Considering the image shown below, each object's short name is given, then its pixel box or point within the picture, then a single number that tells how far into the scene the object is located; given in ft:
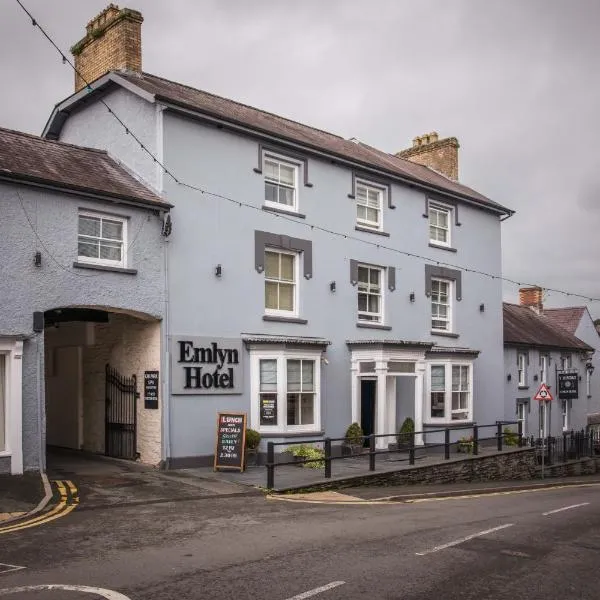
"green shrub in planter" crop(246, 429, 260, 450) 58.80
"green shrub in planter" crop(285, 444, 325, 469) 60.95
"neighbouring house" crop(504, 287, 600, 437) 103.81
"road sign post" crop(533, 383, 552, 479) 73.65
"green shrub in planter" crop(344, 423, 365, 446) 68.18
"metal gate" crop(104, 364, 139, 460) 59.67
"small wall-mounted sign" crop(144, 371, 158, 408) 57.06
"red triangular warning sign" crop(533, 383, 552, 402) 73.64
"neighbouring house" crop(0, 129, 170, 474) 48.21
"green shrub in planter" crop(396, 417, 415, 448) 73.72
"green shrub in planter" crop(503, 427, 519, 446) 82.48
